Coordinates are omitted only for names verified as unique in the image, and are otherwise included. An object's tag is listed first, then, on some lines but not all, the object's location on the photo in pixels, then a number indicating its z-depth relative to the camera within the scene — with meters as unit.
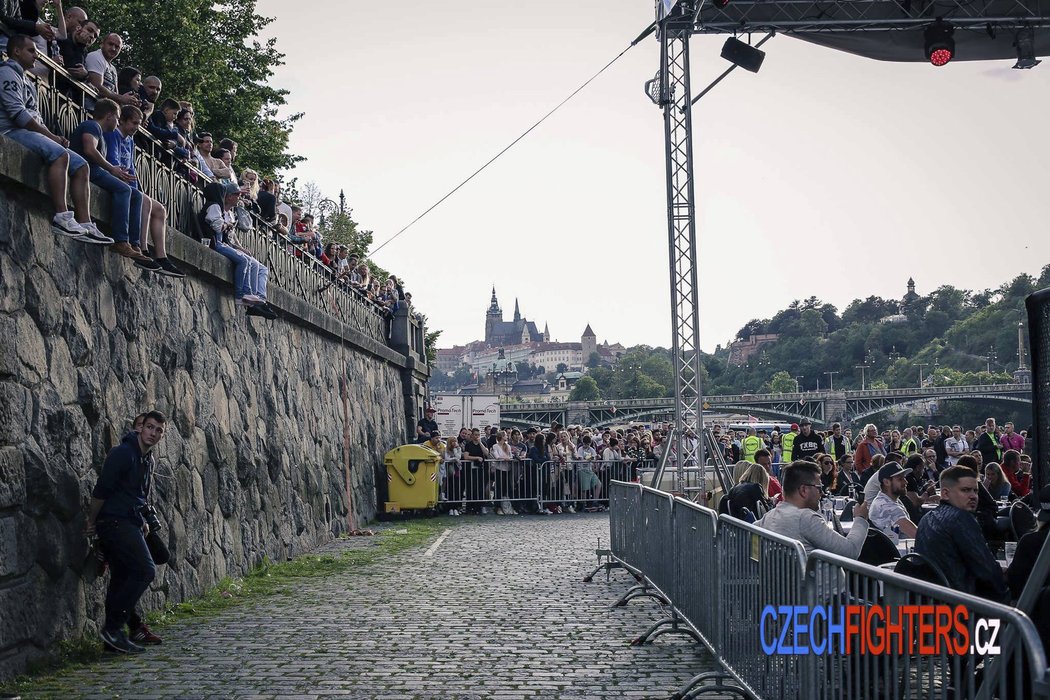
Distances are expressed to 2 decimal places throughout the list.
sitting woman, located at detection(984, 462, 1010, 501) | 13.53
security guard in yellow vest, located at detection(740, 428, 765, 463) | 27.28
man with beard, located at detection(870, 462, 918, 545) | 9.95
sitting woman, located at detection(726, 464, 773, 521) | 9.95
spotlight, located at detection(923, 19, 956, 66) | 15.59
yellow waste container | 23.05
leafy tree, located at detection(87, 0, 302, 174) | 28.91
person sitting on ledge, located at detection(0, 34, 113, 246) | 8.09
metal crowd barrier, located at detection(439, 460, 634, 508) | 24.30
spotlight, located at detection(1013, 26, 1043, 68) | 15.92
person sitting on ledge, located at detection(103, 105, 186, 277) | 9.77
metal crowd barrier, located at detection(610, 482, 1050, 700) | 3.50
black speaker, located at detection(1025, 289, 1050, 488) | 6.13
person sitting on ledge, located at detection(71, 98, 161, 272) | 9.16
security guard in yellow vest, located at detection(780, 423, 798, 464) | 26.23
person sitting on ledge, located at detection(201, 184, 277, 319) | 13.33
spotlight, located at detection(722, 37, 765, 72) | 16.20
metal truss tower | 16.61
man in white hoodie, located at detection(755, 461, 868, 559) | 6.98
